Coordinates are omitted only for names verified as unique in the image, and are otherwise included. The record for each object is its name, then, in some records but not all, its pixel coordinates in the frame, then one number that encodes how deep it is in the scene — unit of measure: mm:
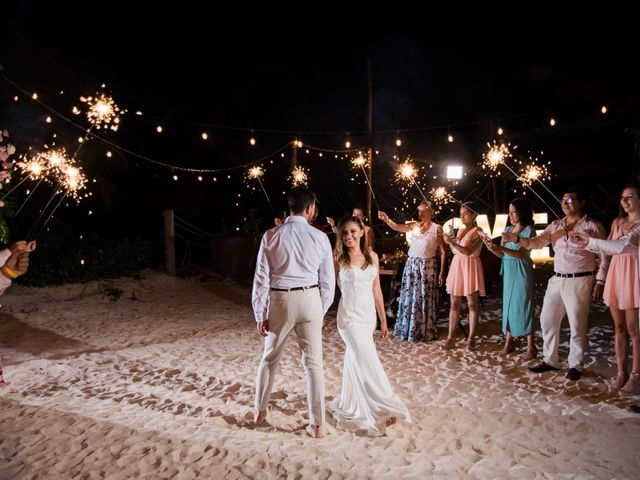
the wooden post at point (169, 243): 11992
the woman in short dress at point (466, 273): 5770
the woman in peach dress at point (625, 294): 4086
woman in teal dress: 5285
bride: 3643
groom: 3441
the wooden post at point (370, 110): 12902
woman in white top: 6160
